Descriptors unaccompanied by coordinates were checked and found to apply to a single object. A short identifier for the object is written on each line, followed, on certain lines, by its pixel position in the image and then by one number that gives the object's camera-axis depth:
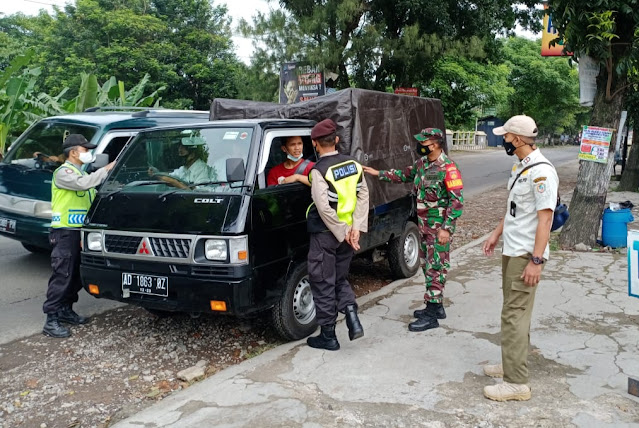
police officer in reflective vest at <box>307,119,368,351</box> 4.43
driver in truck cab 4.69
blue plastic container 8.13
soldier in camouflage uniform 4.95
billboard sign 15.96
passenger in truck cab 5.00
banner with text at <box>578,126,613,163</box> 8.01
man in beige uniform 3.62
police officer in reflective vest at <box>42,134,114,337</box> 5.12
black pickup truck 4.18
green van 6.71
